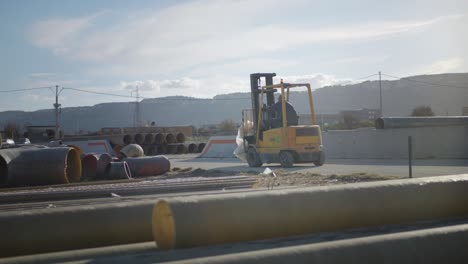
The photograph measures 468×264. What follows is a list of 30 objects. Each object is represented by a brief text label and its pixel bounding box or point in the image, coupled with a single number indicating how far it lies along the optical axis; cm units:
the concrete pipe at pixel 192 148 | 3939
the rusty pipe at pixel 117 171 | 1786
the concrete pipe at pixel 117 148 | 2945
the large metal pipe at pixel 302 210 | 504
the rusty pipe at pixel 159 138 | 3729
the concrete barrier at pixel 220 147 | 3134
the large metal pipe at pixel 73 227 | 527
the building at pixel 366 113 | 6067
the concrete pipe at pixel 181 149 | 3822
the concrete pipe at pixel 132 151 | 2411
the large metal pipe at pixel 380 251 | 425
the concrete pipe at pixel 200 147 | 4000
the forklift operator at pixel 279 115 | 2072
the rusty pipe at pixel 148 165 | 1902
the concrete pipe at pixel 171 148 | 3778
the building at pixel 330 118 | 6605
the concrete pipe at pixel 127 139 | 3478
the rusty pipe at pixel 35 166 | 1521
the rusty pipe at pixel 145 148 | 3592
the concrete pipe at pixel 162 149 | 3722
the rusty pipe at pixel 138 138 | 3594
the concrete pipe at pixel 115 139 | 3384
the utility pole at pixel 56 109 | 5283
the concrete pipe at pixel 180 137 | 3954
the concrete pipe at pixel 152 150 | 3666
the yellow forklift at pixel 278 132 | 2041
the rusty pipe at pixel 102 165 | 1850
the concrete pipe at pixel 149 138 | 3681
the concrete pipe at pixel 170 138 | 3835
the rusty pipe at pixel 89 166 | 1889
